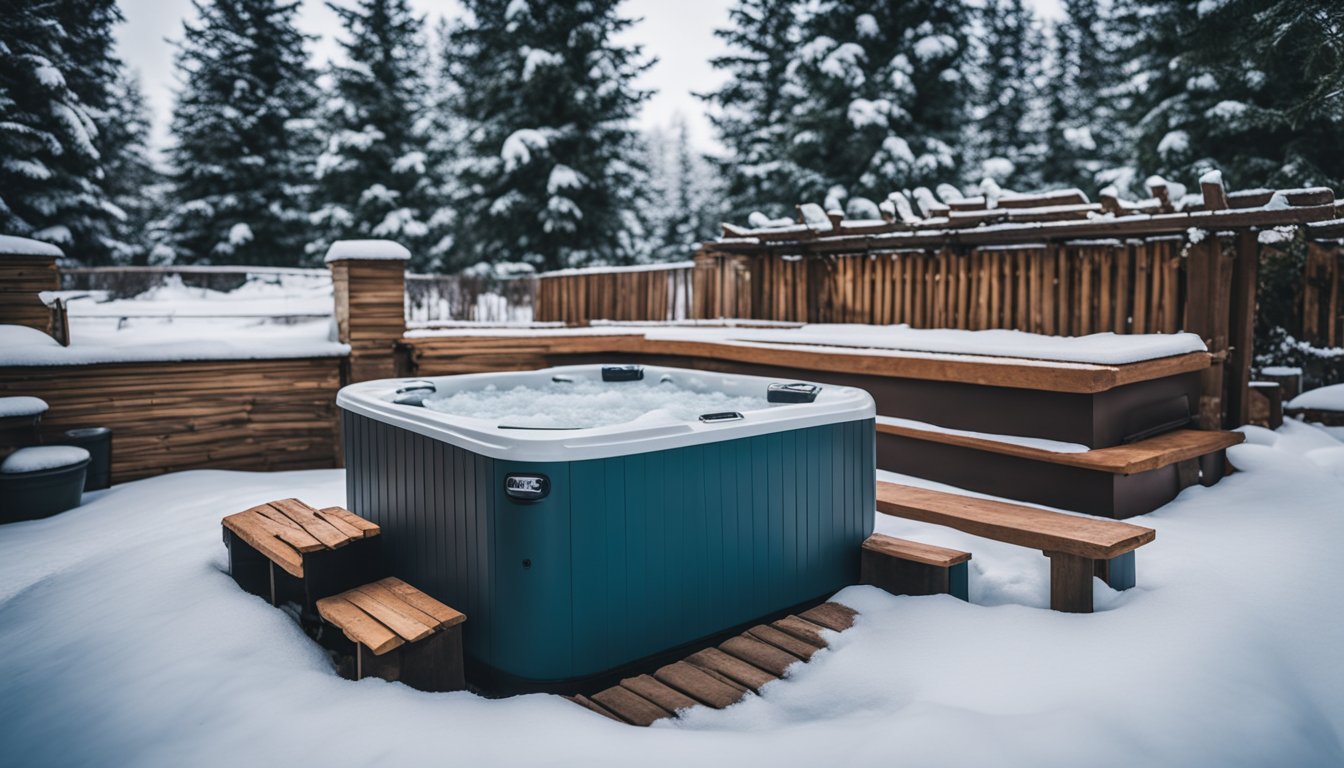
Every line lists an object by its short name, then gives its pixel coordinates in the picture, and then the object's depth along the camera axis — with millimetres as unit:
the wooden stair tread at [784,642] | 2537
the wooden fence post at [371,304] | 5750
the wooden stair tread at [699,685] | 2262
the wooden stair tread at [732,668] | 2367
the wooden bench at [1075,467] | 3699
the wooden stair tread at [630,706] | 2160
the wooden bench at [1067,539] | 2688
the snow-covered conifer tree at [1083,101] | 16953
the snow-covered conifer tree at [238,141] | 14828
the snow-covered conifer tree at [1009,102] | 17969
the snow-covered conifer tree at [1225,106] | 7758
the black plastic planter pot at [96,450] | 4910
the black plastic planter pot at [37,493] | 4391
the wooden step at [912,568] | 2887
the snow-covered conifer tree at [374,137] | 14344
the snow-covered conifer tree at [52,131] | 10930
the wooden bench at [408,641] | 2334
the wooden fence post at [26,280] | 5059
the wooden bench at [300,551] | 2918
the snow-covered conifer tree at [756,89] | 14281
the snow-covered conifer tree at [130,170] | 15609
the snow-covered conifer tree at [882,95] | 11531
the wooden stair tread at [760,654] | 2453
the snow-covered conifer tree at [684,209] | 23031
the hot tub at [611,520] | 2346
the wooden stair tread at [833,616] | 2748
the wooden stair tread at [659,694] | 2226
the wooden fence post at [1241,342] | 4822
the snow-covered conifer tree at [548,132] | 12562
